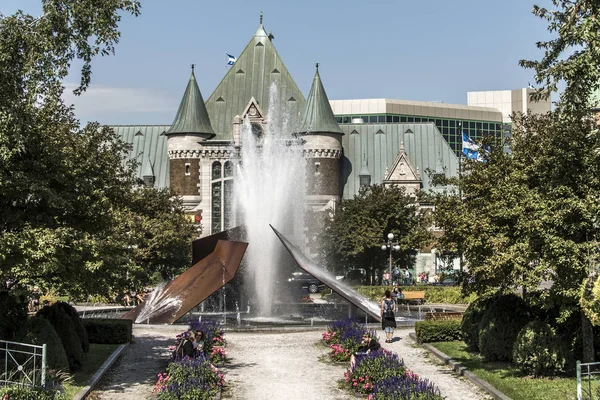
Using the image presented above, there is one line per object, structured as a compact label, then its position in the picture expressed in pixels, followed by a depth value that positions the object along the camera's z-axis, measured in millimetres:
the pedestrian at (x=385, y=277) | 77594
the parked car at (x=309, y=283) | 59500
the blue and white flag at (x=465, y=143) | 57906
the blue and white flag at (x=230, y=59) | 104438
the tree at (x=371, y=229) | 70750
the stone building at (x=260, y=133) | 88312
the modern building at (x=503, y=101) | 145875
